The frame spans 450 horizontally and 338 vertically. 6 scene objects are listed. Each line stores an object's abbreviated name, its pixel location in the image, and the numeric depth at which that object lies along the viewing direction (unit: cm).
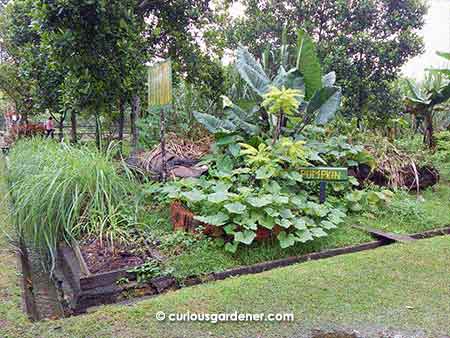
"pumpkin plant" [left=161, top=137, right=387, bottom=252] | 335
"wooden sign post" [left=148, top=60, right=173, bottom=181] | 440
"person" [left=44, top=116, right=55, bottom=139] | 1059
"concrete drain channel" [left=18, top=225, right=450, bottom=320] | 277
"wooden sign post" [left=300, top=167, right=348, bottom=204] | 378
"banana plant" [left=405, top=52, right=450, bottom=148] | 687
